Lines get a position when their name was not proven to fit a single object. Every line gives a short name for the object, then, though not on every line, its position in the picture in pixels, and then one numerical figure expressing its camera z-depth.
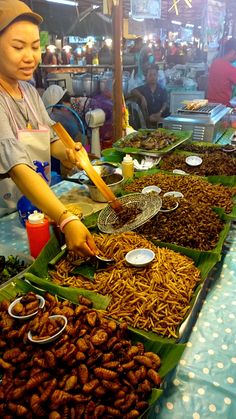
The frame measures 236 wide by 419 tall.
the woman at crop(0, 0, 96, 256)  1.69
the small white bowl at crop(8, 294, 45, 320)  1.34
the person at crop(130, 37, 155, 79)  7.66
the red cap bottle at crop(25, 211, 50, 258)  1.90
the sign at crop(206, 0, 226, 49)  6.75
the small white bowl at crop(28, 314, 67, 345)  1.20
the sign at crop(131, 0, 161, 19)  4.33
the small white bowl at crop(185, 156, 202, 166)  3.40
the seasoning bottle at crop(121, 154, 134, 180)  3.10
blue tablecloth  1.17
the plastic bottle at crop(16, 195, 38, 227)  2.26
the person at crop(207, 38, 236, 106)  6.18
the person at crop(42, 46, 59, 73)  5.96
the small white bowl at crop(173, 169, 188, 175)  3.17
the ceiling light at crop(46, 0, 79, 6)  5.36
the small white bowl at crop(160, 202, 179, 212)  2.19
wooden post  4.16
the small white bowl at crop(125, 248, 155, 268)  1.69
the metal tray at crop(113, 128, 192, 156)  3.62
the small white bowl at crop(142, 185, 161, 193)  2.65
